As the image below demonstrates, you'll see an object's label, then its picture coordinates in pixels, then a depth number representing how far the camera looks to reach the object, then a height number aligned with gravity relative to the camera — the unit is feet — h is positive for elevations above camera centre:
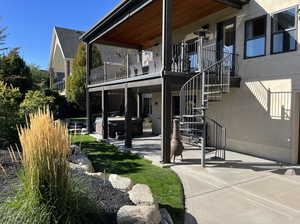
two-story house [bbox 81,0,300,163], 23.12 +4.09
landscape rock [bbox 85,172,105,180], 14.93 -4.49
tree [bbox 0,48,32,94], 61.57 +10.17
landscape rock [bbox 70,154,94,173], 18.13 -4.58
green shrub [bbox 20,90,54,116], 29.58 +0.86
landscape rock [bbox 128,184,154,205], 11.53 -4.62
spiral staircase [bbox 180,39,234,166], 23.41 +2.19
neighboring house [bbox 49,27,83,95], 82.43 +20.89
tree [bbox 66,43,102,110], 63.26 +8.75
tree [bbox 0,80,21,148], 22.72 -1.03
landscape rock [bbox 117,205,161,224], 9.79 -4.67
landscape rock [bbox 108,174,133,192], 13.55 -4.57
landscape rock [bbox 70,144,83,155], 22.10 -4.40
